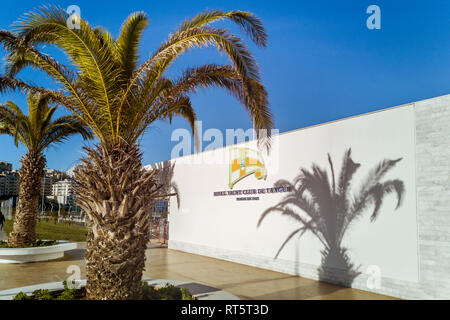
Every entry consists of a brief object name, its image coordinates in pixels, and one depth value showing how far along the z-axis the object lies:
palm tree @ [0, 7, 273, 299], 5.16
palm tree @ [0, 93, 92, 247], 11.71
